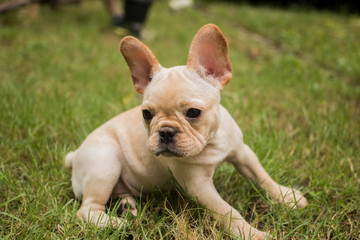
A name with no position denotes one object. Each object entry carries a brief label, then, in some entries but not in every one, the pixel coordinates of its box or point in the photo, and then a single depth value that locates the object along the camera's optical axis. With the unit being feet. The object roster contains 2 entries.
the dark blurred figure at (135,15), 5.41
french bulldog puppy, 1.98
